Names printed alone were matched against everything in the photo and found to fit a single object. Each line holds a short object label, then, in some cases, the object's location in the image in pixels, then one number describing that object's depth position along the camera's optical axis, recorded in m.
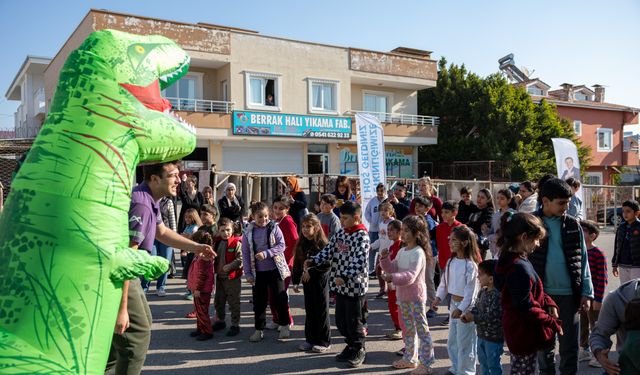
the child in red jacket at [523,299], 3.20
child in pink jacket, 4.61
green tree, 24.73
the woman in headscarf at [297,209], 8.78
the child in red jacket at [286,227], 6.80
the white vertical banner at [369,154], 10.30
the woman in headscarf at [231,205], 8.05
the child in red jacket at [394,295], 5.58
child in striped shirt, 4.89
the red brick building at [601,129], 31.38
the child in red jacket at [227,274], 5.98
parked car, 18.97
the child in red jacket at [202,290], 5.75
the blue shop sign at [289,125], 20.27
